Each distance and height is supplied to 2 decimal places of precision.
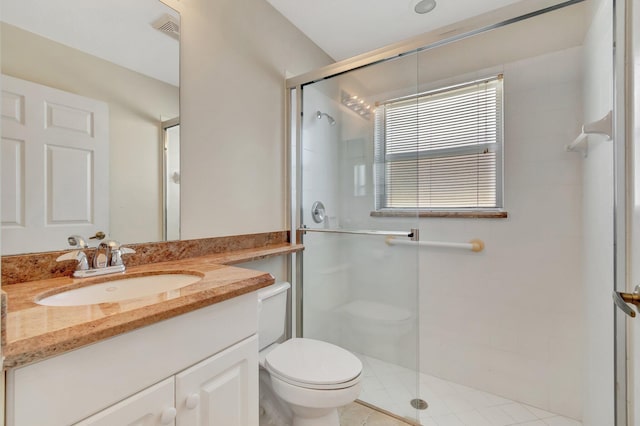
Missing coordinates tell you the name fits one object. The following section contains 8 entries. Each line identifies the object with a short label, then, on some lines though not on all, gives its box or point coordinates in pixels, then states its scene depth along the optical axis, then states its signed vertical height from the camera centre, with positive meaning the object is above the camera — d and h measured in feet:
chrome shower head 6.36 +2.10
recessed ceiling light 5.60 +4.03
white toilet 4.02 -2.32
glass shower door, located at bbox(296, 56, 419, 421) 5.82 -0.62
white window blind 6.05 +1.38
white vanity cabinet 1.76 -1.20
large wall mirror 2.96 +1.10
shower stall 5.50 -0.05
